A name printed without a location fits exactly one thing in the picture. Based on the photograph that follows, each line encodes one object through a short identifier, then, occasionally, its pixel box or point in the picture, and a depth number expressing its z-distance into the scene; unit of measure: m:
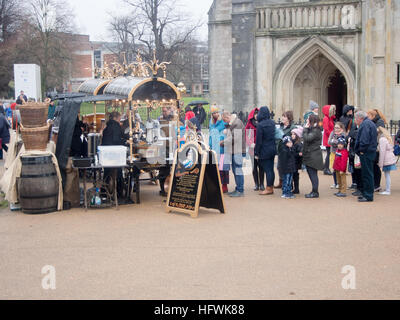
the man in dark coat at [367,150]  10.28
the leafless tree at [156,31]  35.48
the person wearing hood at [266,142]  11.03
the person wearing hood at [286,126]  11.10
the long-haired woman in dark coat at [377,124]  11.04
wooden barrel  9.54
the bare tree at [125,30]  37.50
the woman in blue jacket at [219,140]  11.26
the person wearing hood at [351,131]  11.23
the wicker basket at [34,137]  9.84
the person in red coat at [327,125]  13.56
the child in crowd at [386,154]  10.88
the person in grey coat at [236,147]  11.08
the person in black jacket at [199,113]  19.33
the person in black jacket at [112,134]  10.52
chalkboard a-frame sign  9.38
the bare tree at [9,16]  48.88
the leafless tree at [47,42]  48.56
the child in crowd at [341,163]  10.75
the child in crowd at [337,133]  11.08
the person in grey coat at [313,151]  10.80
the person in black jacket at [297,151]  11.27
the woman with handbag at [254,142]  11.77
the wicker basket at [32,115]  9.98
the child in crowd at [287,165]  10.84
